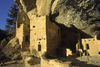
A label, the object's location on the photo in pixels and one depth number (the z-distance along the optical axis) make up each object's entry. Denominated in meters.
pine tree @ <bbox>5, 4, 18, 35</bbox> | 23.20
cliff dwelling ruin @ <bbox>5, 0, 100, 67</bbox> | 10.72
